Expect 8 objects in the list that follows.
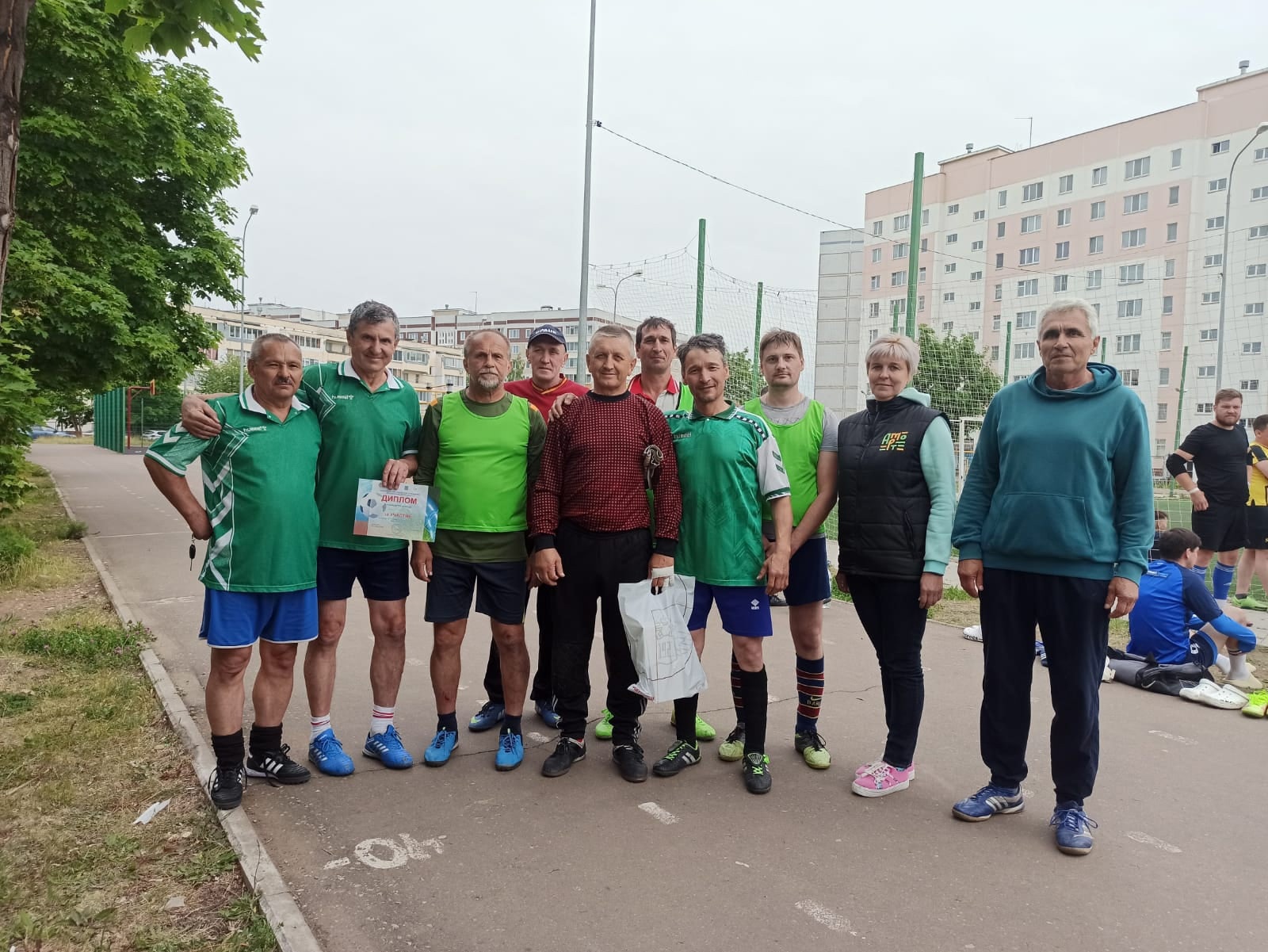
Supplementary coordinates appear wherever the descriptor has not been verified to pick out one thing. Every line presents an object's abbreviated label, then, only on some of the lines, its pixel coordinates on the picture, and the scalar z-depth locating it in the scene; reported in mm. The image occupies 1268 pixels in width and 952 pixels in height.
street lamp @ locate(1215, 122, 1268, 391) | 15211
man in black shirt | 8297
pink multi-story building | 31203
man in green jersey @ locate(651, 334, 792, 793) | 4008
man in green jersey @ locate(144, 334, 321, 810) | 3645
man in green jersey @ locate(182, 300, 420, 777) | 4051
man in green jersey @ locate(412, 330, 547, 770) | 4121
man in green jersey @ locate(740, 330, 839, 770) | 4230
